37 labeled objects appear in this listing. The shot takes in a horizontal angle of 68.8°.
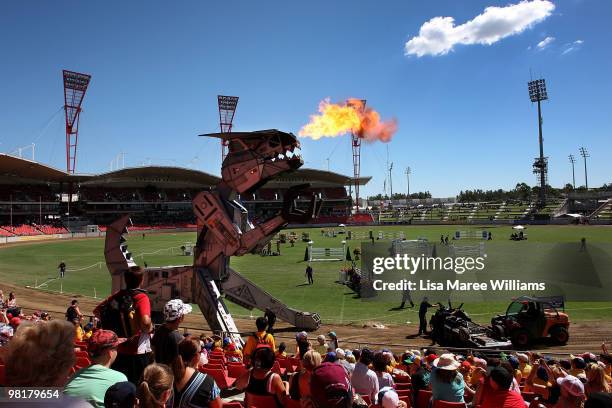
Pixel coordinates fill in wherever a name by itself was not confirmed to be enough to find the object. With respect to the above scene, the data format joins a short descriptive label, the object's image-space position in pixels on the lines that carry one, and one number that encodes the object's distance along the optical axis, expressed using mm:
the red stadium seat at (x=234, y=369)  9047
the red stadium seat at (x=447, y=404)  5340
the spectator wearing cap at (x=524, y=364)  9031
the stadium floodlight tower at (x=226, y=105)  97812
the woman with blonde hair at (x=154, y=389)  3350
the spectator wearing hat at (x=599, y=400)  3752
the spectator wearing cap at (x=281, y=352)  9019
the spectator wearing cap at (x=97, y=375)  3424
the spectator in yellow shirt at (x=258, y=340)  7772
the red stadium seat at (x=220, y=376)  8102
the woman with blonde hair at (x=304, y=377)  4930
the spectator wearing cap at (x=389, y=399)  4699
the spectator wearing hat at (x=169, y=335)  4406
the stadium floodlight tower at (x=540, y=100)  100325
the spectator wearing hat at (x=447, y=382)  5445
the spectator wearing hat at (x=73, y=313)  14703
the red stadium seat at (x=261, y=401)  4875
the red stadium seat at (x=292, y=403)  5029
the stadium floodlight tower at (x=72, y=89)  79250
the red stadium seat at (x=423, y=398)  6273
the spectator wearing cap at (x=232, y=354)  10336
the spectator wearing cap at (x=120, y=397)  3242
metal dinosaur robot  15211
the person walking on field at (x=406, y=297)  20984
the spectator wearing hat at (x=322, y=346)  9401
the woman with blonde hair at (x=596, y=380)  5441
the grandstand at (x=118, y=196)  75375
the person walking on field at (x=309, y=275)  26641
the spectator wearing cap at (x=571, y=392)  4812
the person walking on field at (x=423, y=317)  15812
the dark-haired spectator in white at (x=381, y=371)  6129
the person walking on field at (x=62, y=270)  30769
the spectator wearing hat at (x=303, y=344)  6794
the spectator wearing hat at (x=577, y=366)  7688
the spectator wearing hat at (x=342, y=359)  6700
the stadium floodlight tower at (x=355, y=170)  107562
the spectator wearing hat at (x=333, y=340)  9922
